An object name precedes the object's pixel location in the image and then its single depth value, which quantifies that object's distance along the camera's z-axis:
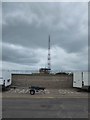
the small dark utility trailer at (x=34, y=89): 10.44
